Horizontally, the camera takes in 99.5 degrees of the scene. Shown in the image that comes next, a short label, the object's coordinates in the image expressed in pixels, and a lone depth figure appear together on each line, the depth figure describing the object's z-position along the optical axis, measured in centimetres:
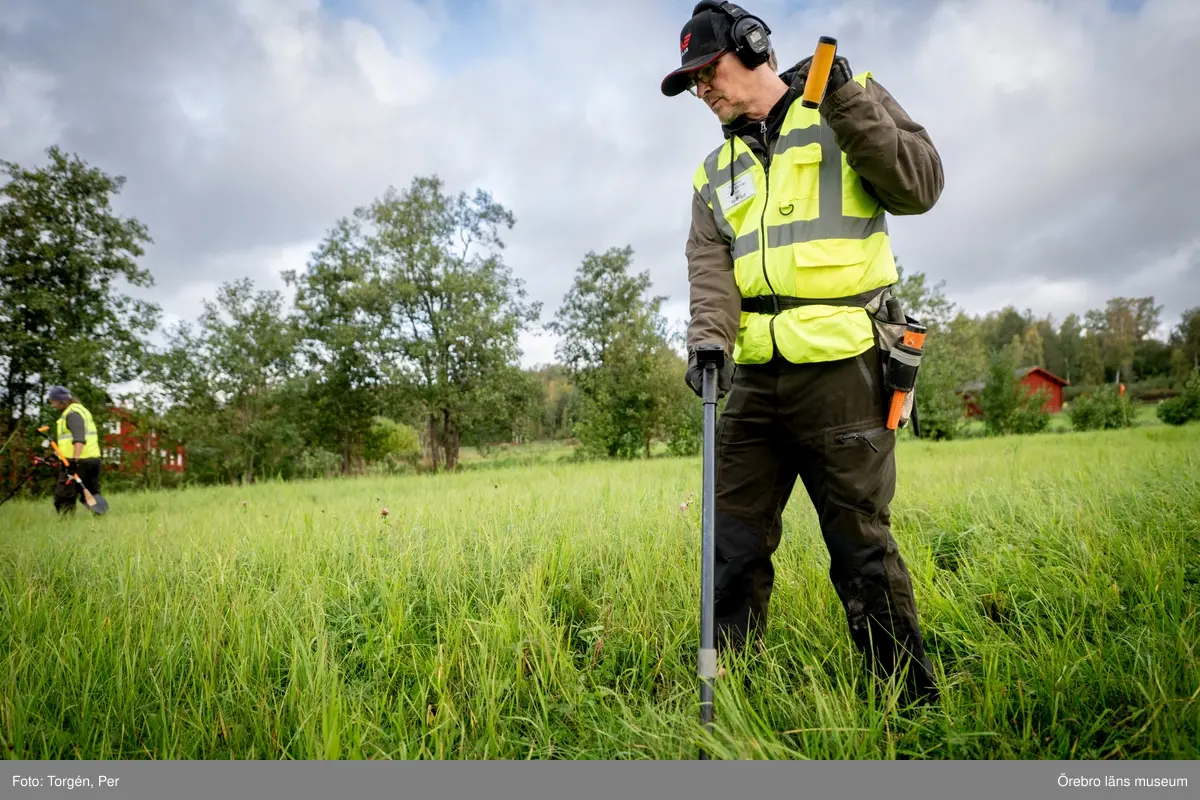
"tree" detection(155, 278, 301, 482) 2177
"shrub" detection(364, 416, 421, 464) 2706
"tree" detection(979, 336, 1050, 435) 2364
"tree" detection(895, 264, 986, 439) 2217
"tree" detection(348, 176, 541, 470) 2147
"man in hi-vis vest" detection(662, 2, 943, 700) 180
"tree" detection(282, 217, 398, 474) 2216
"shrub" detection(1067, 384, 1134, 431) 2369
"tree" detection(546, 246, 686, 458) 2172
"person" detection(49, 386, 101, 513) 716
